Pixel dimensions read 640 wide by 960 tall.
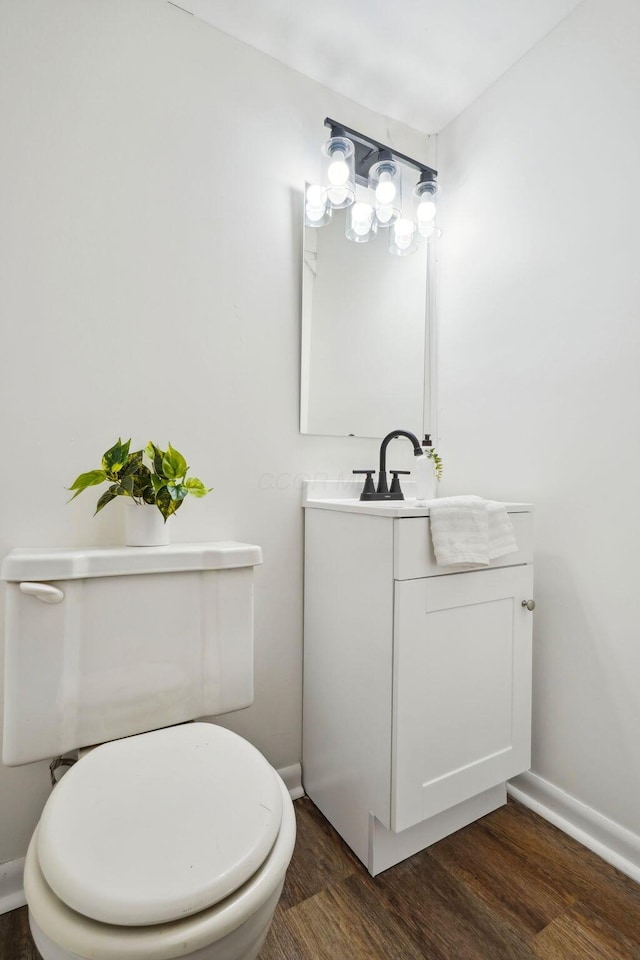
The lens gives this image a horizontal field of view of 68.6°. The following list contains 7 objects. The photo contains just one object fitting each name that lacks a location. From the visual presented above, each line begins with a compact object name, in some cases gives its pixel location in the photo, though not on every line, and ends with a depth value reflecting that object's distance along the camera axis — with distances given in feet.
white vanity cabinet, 3.45
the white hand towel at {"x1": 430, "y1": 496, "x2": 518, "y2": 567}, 3.48
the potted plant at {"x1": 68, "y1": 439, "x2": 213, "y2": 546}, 3.33
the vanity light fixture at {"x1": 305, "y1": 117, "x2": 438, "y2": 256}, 4.57
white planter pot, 3.44
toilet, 1.88
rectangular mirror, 4.73
